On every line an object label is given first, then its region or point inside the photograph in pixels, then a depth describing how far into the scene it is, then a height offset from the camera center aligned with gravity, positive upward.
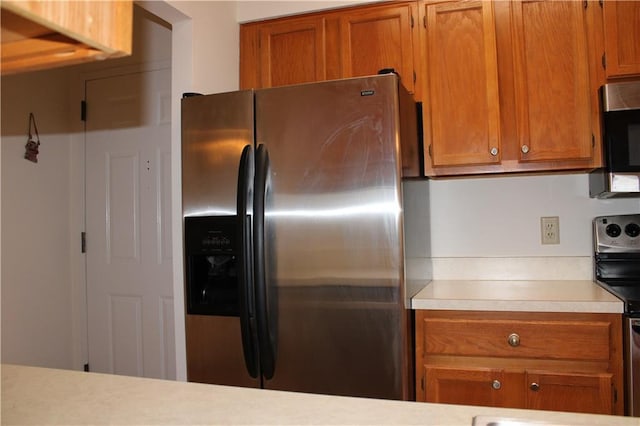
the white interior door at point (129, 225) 2.76 +0.05
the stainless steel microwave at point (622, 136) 1.87 +0.33
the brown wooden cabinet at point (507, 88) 2.00 +0.58
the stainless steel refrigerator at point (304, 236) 1.66 -0.02
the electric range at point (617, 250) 2.08 -0.13
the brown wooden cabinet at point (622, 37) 1.95 +0.75
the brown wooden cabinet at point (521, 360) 1.64 -0.49
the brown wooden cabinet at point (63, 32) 0.39 +0.18
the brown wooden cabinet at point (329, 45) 2.20 +0.87
